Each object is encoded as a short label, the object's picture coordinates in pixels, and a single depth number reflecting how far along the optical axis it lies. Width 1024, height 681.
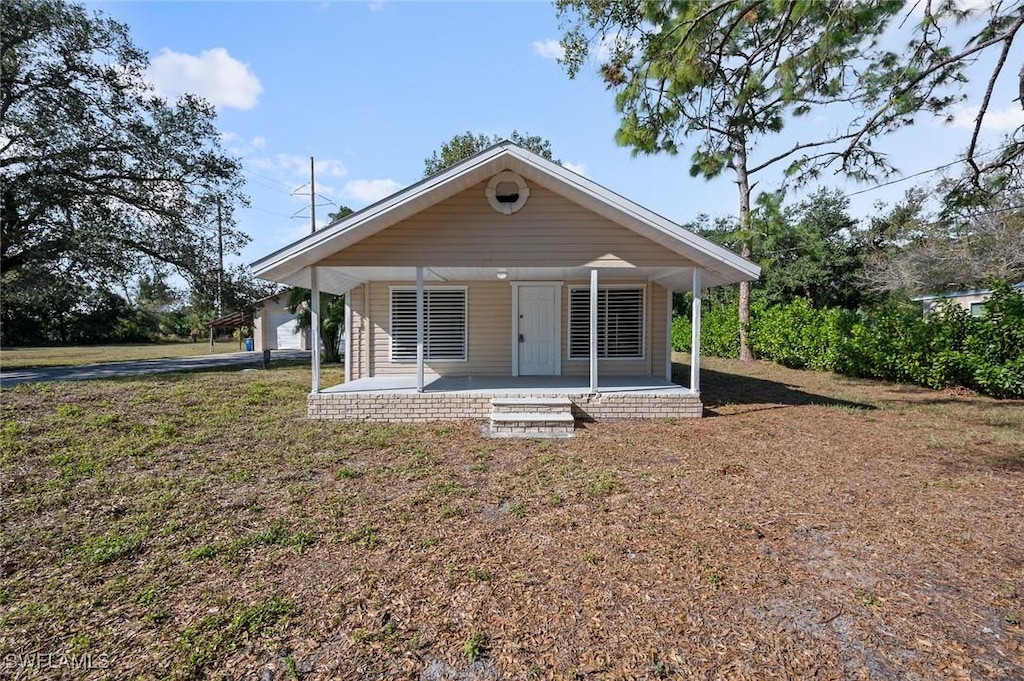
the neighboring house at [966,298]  18.40
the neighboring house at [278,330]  28.94
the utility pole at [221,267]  17.91
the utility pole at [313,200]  23.02
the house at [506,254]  7.61
